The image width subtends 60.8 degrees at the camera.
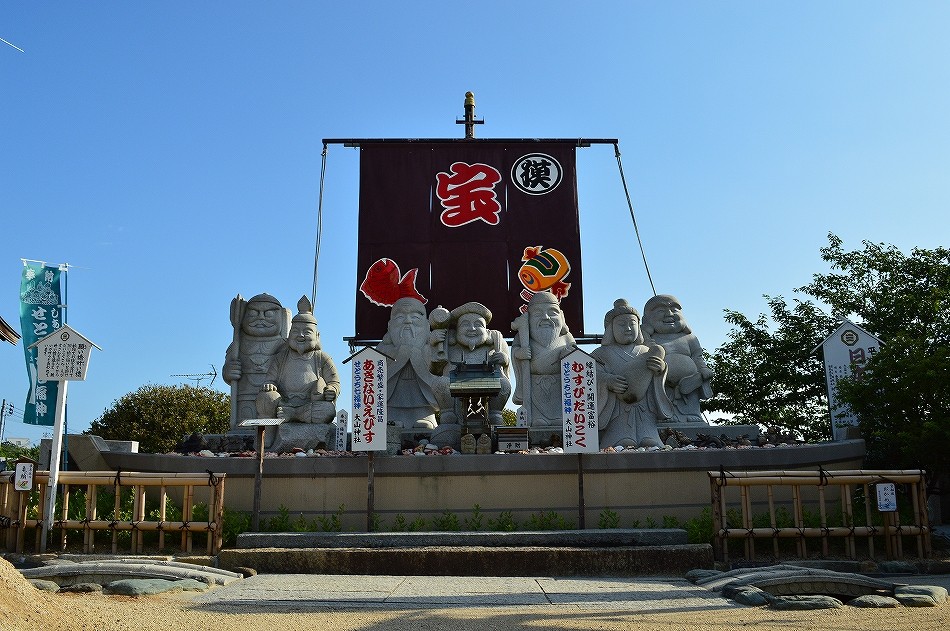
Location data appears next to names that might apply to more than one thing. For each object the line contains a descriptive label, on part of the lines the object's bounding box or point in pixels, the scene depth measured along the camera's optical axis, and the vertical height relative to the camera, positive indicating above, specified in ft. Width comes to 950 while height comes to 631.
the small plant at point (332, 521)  28.12 -1.39
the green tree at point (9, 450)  114.30 +4.70
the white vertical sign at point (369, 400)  27.84 +2.77
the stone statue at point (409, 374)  40.04 +5.21
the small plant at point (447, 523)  27.91 -1.43
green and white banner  40.01 +8.21
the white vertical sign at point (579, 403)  28.07 +2.68
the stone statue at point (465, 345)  37.80 +6.29
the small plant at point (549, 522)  28.04 -1.41
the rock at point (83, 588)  19.22 -2.51
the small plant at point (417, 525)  27.84 -1.50
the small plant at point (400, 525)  28.19 -1.51
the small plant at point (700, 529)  27.07 -1.59
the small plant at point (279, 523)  27.78 -1.42
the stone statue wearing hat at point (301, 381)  36.40 +4.63
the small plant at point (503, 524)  27.96 -1.47
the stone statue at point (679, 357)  40.65 +6.16
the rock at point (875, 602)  19.34 -2.85
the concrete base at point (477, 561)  24.72 -2.41
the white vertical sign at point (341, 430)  31.50 +1.96
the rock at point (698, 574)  23.17 -2.65
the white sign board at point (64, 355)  27.81 +4.25
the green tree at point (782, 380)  55.47 +6.91
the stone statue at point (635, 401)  34.35 +3.40
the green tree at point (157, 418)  76.37 +5.97
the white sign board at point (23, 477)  25.91 +0.12
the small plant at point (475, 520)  28.17 -1.35
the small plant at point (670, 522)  28.27 -1.41
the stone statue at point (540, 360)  38.04 +5.65
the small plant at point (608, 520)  28.30 -1.35
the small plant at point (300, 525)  27.66 -1.48
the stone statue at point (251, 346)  40.55 +6.76
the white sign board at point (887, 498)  25.79 -0.54
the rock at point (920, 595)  19.35 -2.72
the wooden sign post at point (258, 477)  27.35 +0.13
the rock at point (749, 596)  19.39 -2.74
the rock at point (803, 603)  18.95 -2.82
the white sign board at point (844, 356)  37.27 +5.65
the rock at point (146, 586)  19.20 -2.51
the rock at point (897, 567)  24.67 -2.59
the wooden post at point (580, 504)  27.94 -0.79
